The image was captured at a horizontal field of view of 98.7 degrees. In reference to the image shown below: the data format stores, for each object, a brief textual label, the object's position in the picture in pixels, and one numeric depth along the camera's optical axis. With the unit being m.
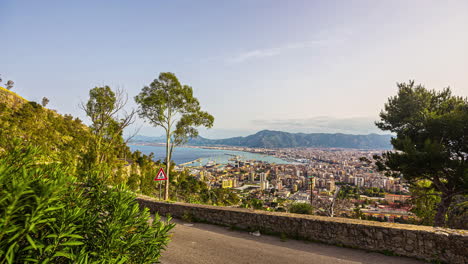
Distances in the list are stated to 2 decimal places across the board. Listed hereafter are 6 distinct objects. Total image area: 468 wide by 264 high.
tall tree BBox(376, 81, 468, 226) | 8.62
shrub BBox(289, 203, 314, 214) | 8.82
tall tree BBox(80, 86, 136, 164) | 14.22
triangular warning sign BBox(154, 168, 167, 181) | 10.27
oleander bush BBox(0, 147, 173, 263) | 1.18
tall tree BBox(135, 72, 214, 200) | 13.28
